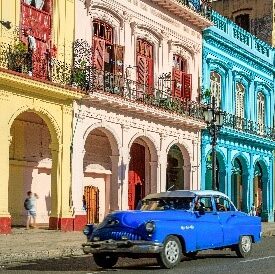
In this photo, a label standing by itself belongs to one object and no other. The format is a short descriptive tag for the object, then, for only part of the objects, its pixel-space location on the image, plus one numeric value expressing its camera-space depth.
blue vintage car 11.73
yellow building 18.38
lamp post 20.97
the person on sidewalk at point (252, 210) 31.59
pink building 21.61
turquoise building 29.06
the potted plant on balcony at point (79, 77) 20.61
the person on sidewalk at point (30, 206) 20.44
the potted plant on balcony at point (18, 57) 18.31
